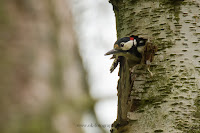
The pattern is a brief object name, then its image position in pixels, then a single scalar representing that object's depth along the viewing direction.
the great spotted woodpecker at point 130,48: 4.70
